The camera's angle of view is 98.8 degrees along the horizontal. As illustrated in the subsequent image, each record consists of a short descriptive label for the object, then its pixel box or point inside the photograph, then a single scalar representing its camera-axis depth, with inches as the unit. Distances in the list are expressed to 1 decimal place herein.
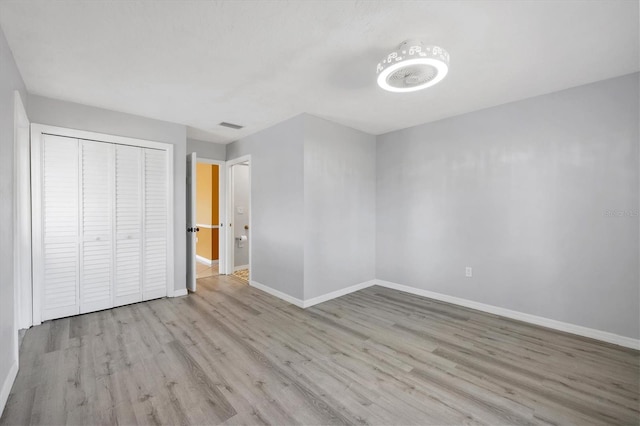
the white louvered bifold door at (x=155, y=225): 145.3
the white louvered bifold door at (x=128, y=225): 137.0
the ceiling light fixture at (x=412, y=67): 73.2
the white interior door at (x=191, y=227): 161.2
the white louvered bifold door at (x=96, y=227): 128.0
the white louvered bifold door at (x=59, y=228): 119.0
